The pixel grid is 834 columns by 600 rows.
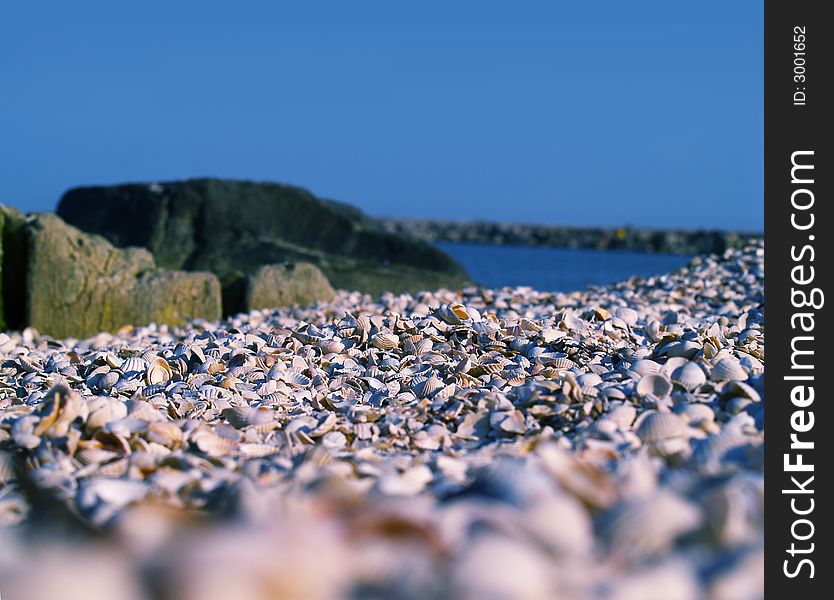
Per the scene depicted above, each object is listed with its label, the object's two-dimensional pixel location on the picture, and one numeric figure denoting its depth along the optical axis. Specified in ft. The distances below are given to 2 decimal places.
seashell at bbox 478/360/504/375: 12.08
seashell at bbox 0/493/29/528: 6.36
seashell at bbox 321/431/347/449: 9.04
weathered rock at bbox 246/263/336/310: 31.07
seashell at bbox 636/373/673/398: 9.85
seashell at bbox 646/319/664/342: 13.98
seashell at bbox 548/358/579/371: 12.24
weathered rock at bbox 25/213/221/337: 27.12
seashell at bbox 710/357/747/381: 10.20
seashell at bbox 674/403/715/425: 8.64
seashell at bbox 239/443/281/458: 8.61
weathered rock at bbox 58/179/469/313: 44.27
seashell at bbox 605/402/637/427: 8.84
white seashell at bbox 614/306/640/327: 16.14
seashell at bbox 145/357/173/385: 12.32
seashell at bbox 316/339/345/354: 13.85
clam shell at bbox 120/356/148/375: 12.95
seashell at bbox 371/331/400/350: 13.99
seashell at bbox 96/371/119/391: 12.14
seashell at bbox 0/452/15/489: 7.78
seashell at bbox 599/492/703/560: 5.13
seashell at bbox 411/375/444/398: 11.14
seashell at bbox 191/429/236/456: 8.59
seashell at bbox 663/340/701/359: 11.68
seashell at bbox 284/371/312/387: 11.98
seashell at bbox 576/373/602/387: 10.34
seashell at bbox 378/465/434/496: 6.49
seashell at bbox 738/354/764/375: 10.64
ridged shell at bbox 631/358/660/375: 10.95
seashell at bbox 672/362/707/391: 9.98
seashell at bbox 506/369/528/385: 11.37
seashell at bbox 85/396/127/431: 8.82
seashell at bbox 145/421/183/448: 8.70
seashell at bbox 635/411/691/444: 8.12
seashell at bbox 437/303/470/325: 15.47
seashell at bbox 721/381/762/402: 9.33
